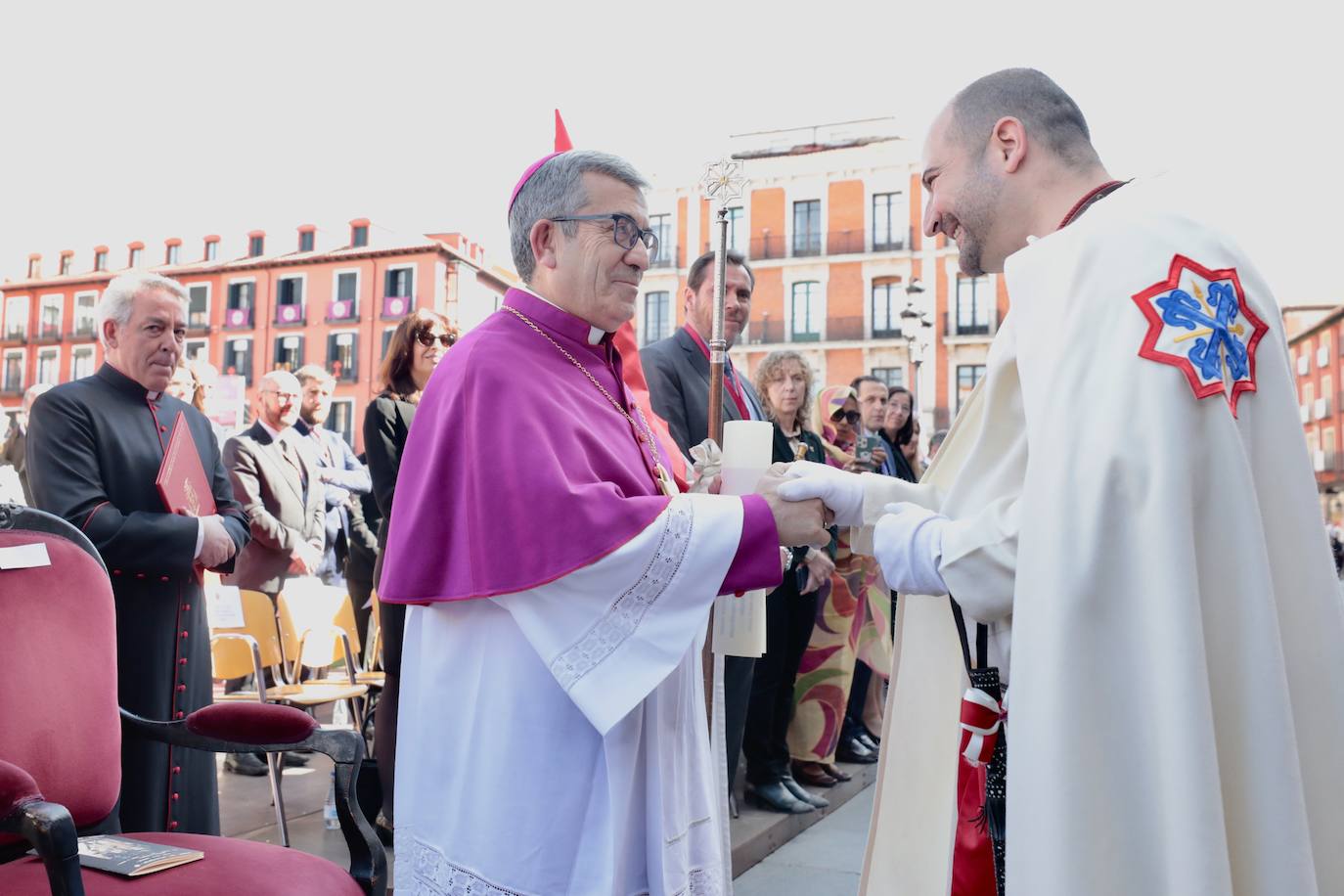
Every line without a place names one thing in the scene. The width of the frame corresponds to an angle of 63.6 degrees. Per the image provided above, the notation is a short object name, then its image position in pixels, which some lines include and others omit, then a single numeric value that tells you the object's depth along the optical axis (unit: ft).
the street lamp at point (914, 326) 45.88
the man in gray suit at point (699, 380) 13.43
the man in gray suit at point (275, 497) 17.07
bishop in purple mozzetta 6.39
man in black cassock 9.94
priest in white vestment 5.42
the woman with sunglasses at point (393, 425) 11.54
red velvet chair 6.73
